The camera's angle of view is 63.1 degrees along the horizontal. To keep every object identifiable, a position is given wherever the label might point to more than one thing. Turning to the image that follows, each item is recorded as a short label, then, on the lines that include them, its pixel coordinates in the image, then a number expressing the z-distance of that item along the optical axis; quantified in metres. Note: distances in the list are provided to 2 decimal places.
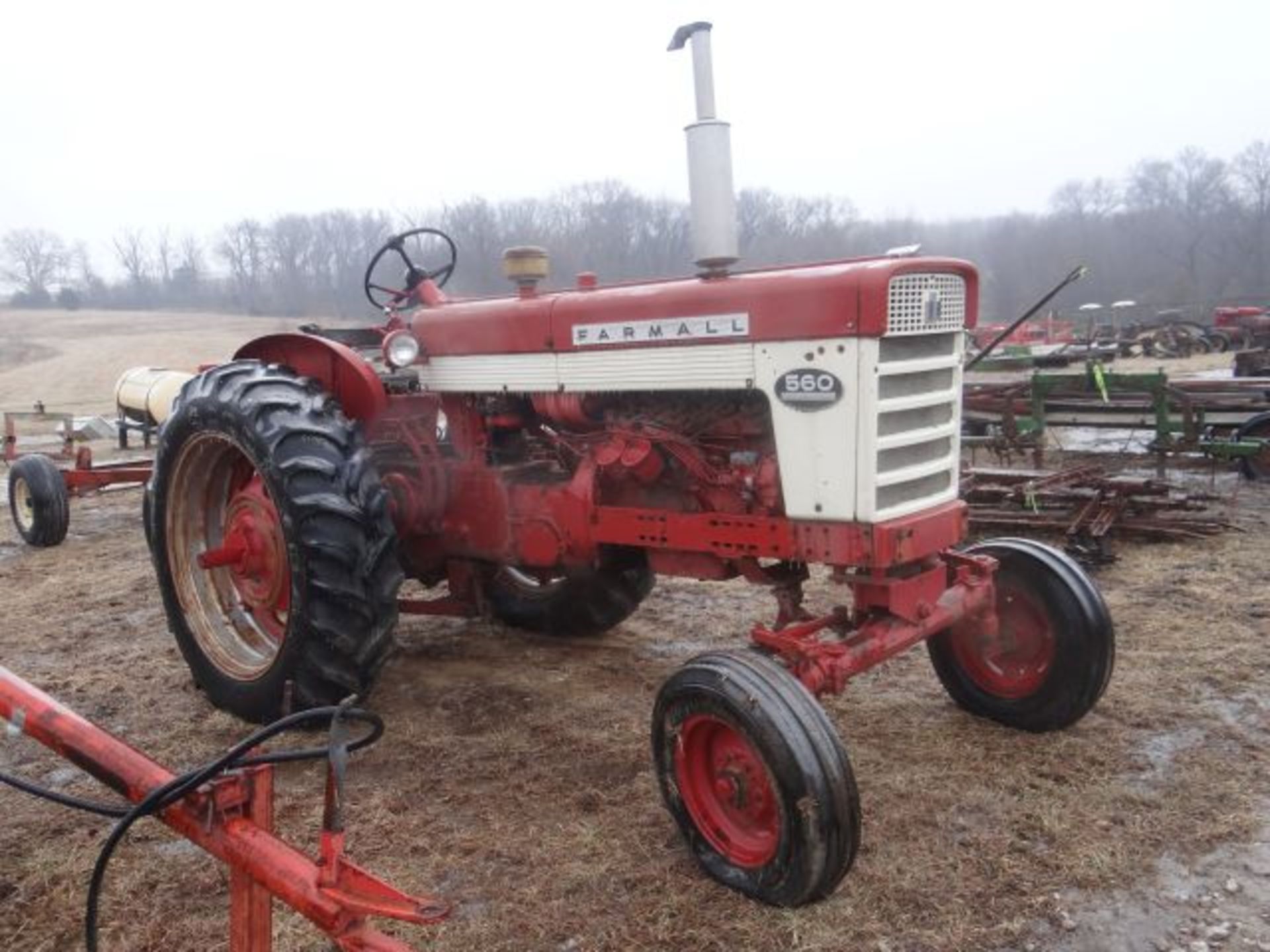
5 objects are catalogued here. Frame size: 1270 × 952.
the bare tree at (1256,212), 59.03
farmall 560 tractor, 2.81
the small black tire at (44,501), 7.37
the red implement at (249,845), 1.86
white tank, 11.76
